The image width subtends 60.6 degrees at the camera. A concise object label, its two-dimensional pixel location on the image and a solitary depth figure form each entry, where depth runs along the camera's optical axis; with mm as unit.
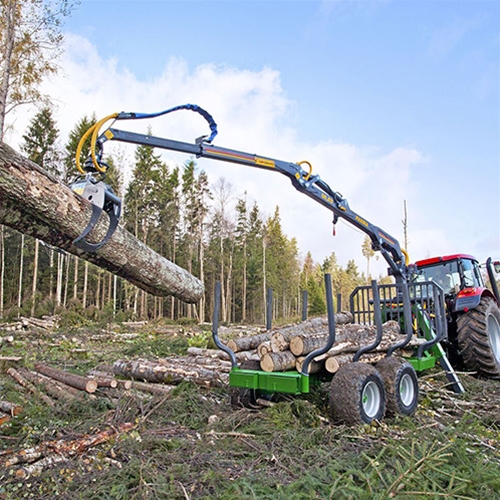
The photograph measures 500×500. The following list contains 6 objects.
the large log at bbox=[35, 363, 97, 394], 5570
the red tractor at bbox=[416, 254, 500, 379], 7078
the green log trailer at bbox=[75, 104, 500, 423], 4348
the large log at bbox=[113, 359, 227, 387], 6047
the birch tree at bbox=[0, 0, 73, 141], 11680
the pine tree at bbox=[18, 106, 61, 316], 27931
